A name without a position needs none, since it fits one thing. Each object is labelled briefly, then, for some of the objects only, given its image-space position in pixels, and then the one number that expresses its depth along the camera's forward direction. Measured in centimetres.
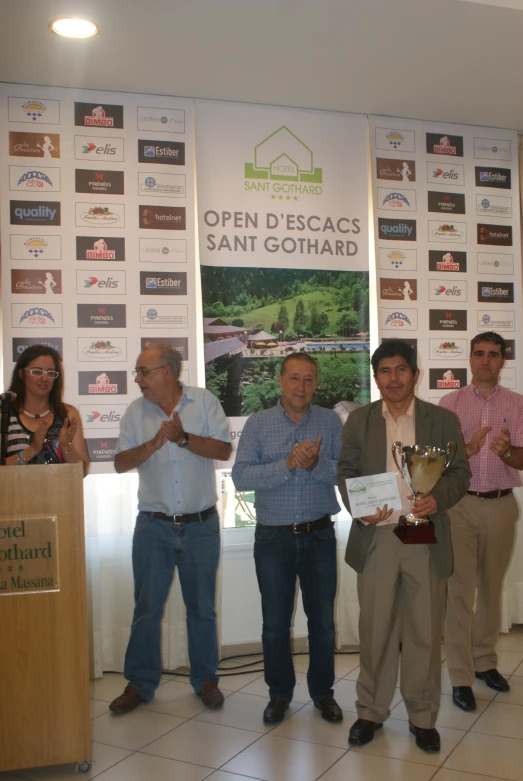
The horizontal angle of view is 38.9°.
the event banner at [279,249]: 457
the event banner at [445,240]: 490
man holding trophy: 310
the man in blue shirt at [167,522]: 368
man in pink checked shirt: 371
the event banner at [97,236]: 425
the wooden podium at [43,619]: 286
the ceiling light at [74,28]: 358
